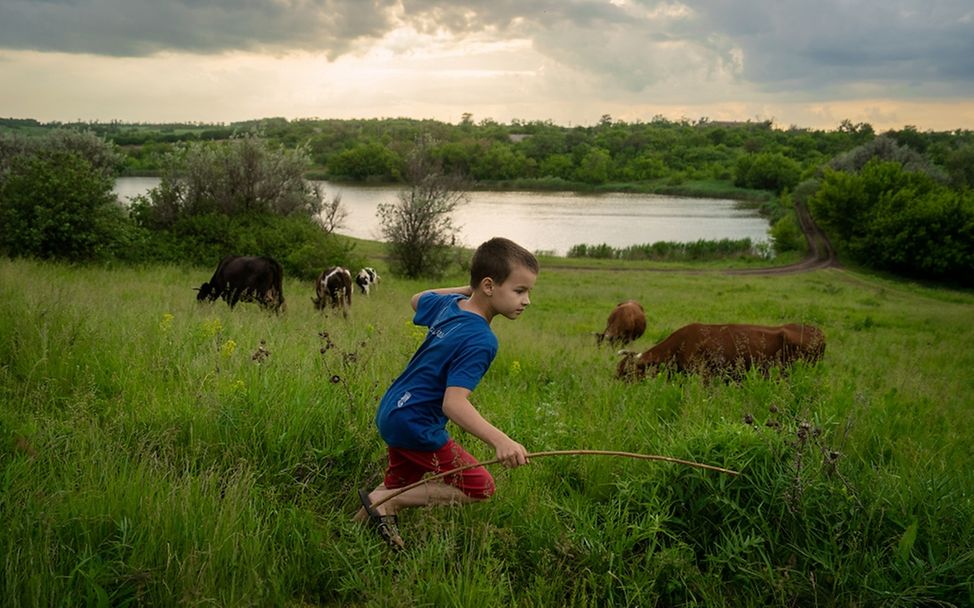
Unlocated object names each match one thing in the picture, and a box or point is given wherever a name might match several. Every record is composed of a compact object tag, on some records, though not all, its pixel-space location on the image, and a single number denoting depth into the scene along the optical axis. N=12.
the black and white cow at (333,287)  16.09
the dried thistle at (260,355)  4.72
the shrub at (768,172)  105.69
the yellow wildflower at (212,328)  6.18
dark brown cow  13.38
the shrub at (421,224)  33.75
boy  3.32
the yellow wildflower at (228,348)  5.44
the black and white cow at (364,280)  21.59
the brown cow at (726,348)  8.30
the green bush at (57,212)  19.42
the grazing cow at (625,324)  14.90
